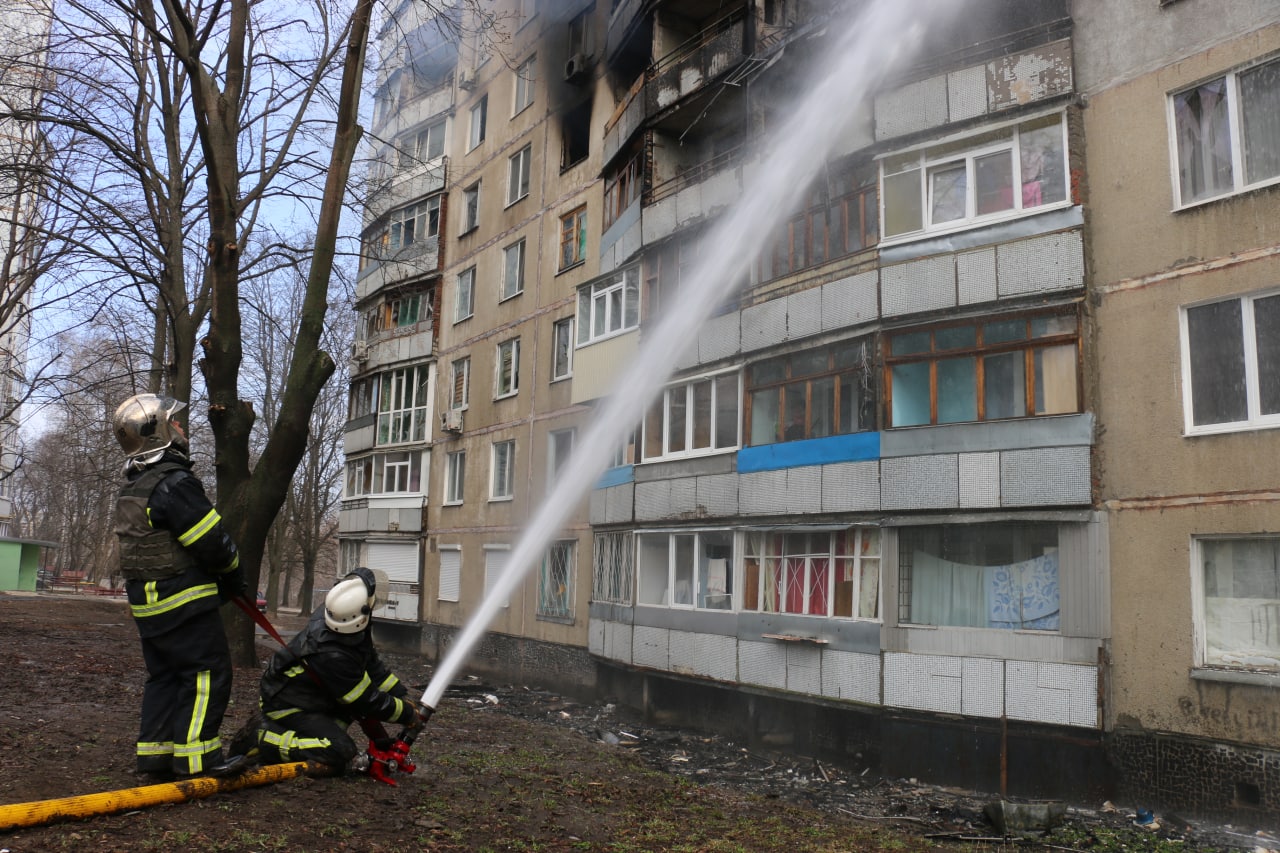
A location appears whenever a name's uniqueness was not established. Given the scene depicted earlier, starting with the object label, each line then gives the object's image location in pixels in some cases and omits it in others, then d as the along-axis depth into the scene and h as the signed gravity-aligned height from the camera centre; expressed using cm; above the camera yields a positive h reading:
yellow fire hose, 472 -133
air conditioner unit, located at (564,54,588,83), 2508 +1241
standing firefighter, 584 -35
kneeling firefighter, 667 -94
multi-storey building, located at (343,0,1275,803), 1209 +216
